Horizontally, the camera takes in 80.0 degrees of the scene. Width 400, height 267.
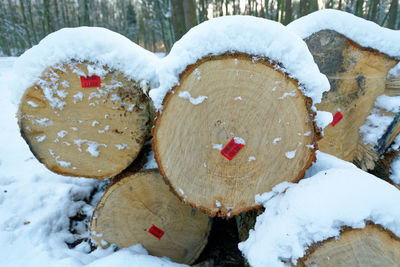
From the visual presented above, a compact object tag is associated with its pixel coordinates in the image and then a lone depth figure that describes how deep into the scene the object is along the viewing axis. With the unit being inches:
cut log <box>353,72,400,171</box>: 70.2
